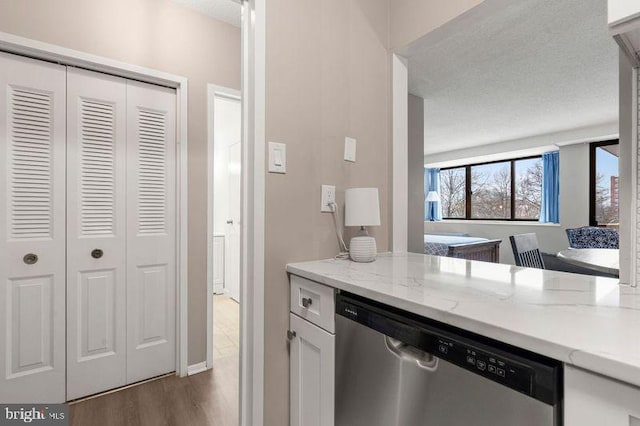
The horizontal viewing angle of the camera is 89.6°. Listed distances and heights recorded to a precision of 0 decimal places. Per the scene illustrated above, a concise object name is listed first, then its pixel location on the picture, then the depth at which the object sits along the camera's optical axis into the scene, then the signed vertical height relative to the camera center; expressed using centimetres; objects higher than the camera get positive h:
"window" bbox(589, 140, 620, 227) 520 +53
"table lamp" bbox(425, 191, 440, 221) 759 +43
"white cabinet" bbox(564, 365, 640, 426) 51 -31
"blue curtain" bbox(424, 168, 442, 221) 785 +65
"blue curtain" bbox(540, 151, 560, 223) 578 +49
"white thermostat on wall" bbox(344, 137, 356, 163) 156 +32
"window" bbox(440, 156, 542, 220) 633 +55
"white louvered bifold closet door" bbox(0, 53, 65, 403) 171 -10
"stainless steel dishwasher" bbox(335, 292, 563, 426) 62 -38
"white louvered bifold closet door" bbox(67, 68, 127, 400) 189 -11
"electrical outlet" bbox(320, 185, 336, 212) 148 +8
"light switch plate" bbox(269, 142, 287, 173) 133 +24
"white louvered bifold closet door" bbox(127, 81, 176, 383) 207 -11
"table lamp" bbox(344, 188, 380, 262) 140 +0
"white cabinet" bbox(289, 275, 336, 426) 112 -52
